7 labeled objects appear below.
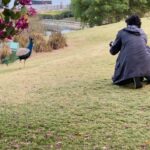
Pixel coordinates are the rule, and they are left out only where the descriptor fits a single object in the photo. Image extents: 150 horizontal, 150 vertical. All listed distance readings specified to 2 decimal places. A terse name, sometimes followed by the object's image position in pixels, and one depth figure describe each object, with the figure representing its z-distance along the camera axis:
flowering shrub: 4.52
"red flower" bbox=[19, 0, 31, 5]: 4.48
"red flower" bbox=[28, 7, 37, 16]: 4.70
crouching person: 7.52
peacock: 12.05
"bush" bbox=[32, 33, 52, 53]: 17.31
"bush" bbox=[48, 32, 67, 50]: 17.77
